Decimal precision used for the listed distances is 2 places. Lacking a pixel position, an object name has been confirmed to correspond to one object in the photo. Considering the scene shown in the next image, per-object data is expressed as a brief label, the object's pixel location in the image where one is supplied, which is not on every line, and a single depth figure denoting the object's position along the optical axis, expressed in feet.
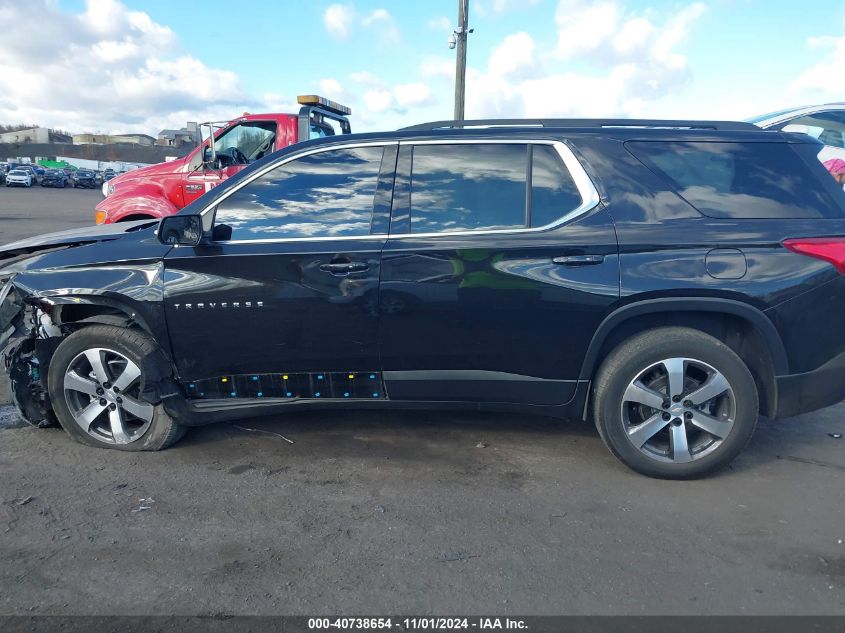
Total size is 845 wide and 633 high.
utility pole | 49.90
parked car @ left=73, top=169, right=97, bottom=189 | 162.61
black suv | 11.74
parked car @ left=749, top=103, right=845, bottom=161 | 28.48
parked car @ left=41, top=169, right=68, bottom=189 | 159.12
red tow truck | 28.58
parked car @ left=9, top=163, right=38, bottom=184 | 151.40
